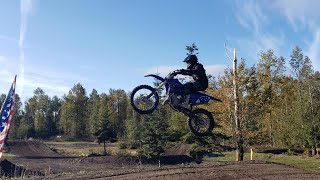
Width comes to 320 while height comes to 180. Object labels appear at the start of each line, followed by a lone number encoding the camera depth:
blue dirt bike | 7.46
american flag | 8.49
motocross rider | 7.47
